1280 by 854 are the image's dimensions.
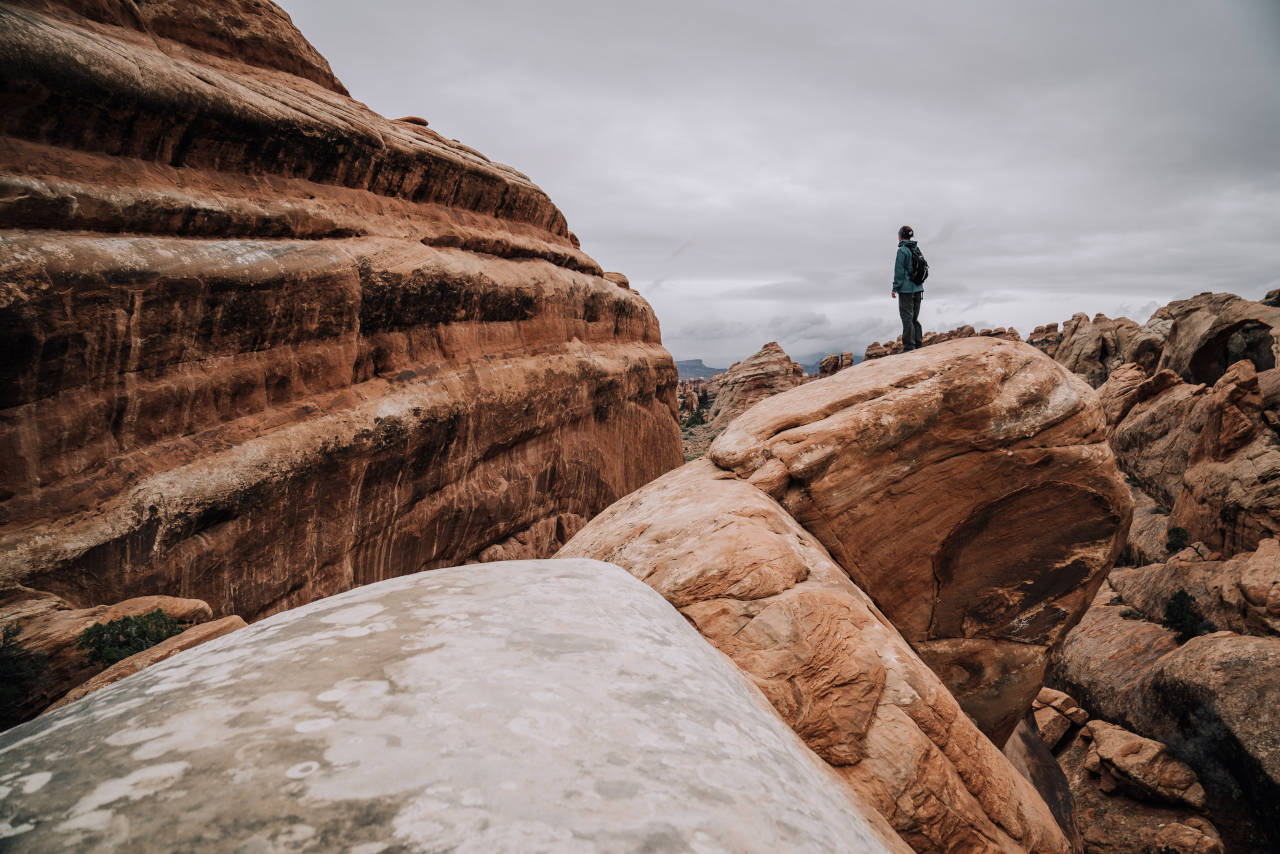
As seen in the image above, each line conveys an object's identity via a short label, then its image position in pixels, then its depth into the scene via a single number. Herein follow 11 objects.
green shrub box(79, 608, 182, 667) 8.29
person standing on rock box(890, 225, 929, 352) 15.45
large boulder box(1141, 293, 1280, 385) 43.81
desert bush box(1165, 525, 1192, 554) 31.33
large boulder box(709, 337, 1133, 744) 11.05
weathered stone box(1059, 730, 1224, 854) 16.91
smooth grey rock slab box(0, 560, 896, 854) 2.18
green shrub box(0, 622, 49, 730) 7.51
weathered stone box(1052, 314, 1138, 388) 68.12
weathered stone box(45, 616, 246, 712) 7.07
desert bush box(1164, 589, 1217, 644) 23.86
